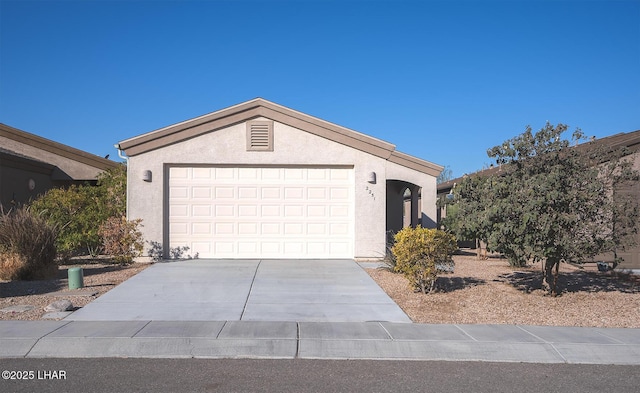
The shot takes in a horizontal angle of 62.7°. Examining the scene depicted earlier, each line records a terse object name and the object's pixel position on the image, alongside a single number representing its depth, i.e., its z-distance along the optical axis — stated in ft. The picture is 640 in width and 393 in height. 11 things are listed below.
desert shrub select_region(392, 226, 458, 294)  34.63
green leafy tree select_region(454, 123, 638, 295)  30.76
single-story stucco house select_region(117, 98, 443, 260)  48.24
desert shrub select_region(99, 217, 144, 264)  46.01
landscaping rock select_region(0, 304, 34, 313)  29.07
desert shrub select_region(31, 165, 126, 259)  48.03
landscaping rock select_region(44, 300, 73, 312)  29.25
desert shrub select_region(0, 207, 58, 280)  38.65
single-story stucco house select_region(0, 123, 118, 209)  57.82
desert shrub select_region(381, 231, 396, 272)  43.16
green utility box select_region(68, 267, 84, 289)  35.69
